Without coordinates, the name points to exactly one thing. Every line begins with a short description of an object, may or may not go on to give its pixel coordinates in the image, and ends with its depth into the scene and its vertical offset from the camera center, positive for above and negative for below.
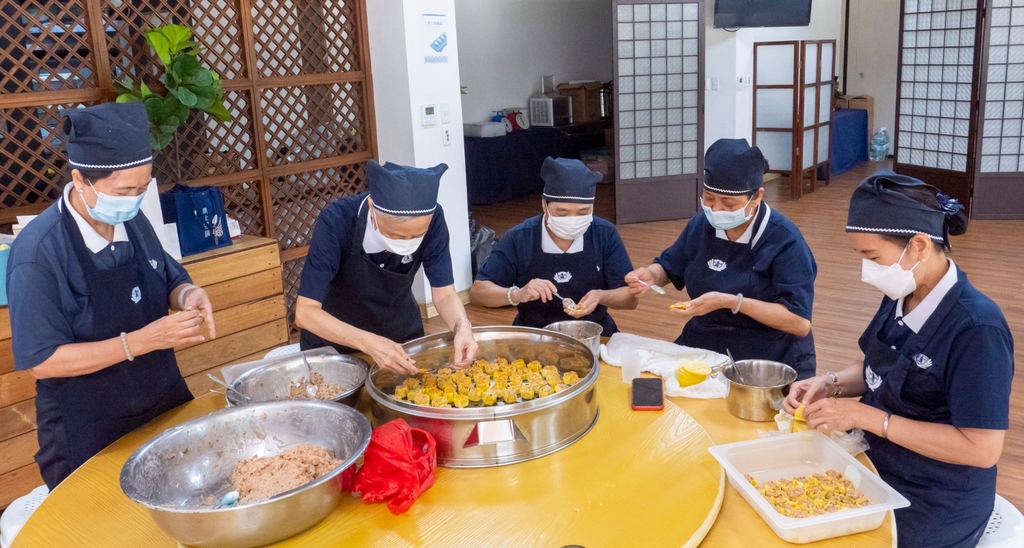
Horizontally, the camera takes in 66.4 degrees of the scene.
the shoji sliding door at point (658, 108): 7.53 -0.33
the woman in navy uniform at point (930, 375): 1.72 -0.69
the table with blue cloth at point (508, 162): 8.74 -0.89
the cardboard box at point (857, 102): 11.13 -0.52
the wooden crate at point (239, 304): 3.92 -1.07
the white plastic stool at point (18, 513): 2.16 -1.13
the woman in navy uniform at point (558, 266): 2.89 -0.70
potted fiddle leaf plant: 3.73 +0.05
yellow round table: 1.56 -0.87
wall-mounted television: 7.82 +0.55
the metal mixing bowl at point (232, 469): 1.46 -0.78
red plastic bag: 1.65 -0.79
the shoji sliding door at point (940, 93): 7.27 -0.31
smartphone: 2.06 -0.83
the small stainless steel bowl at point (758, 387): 2.03 -0.82
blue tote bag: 3.89 -0.57
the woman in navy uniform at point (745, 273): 2.53 -0.67
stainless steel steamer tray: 1.78 -0.78
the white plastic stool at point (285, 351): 2.73 -0.90
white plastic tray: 1.55 -0.88
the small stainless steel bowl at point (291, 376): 2.12 -0.78
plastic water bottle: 11.07 -1.14
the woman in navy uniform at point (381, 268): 2.14 -0.56
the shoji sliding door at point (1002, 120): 6.99 -0.56
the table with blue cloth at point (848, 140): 10.02 -0.97
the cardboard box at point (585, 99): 9.92 -0.26
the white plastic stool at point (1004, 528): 1.85 -1.11
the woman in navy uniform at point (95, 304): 1.88 -0.50
